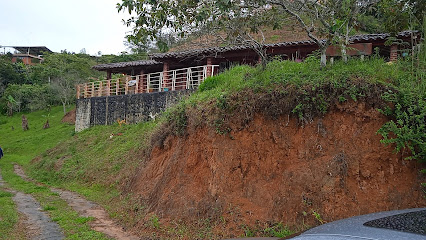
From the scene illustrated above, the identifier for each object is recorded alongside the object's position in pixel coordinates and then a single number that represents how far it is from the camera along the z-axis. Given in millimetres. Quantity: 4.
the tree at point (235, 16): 6898
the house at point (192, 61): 14367
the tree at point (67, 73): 37594
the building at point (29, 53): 60406
